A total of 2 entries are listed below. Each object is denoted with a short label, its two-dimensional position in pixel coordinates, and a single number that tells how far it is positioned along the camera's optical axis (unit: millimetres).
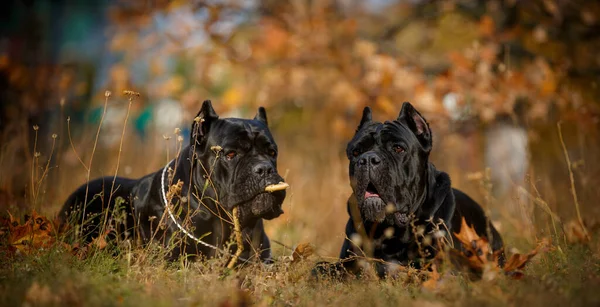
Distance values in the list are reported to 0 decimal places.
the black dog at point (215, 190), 8578
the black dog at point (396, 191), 8352
